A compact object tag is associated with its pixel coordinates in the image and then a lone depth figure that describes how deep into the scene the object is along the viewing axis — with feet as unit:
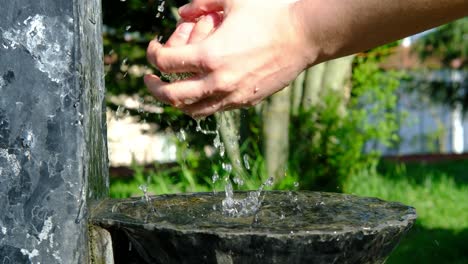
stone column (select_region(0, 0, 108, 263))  4.24
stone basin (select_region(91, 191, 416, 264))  4.02
